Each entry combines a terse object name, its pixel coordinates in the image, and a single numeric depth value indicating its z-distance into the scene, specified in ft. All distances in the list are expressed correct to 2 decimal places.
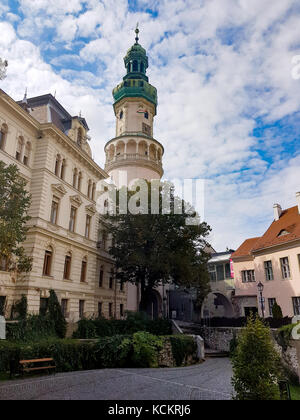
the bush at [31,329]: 56.18
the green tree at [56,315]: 66.74
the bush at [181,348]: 67.26
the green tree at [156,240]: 84.48
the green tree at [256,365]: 24.43
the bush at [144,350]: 57.16
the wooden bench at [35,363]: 41.80
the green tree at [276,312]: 82.89
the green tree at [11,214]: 45.09
